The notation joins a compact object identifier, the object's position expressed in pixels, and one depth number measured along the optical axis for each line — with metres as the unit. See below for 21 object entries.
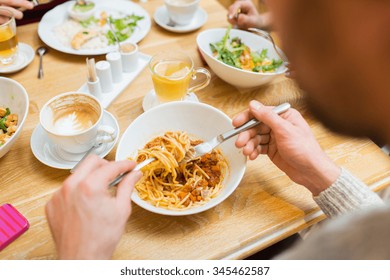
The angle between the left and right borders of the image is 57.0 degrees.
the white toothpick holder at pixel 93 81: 1.41
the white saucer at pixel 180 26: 1.87
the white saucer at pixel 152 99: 1.47
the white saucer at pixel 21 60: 1.56
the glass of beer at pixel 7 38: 1.53
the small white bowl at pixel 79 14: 1.87
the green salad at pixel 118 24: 1.81
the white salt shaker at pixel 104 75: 1.47
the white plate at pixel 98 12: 1.69
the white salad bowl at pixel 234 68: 1.46
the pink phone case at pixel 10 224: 1.03
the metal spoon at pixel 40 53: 1.59
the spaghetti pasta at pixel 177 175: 1.14
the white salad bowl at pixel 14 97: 1.32
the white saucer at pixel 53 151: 1.22
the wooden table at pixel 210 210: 1.05
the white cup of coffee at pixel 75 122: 1.18
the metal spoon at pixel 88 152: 1.19
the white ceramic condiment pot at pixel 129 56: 1.58
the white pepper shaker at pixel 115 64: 1.52
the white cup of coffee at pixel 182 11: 1.83
